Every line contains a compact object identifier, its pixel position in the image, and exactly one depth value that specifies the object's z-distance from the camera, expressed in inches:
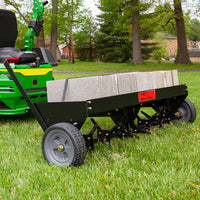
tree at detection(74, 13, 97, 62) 1929.1
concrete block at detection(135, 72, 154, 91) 143.7
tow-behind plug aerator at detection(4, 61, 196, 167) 115.2
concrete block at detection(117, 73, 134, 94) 136.0
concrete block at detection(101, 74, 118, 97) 131.3
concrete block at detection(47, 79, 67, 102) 133.9
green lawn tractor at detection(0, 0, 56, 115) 183.9
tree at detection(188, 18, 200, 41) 2737.2
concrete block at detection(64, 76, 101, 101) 129.8
